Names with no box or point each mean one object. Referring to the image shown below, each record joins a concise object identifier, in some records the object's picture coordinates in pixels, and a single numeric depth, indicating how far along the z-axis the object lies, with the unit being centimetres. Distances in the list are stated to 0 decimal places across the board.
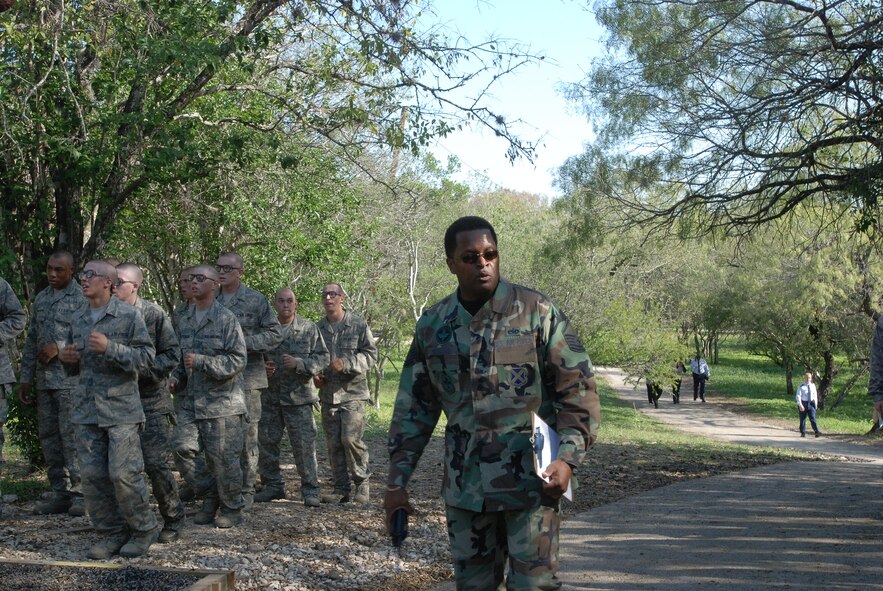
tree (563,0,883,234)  1132
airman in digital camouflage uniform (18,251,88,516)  944
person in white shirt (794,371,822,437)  2822
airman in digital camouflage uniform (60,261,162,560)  731
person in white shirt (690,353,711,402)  4300
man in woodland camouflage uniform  423
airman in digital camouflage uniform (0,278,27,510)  877
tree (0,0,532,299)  1055
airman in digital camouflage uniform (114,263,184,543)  791
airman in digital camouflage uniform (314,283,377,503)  1038
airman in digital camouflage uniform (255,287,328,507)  1031
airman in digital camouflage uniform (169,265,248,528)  846
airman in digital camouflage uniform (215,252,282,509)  958
